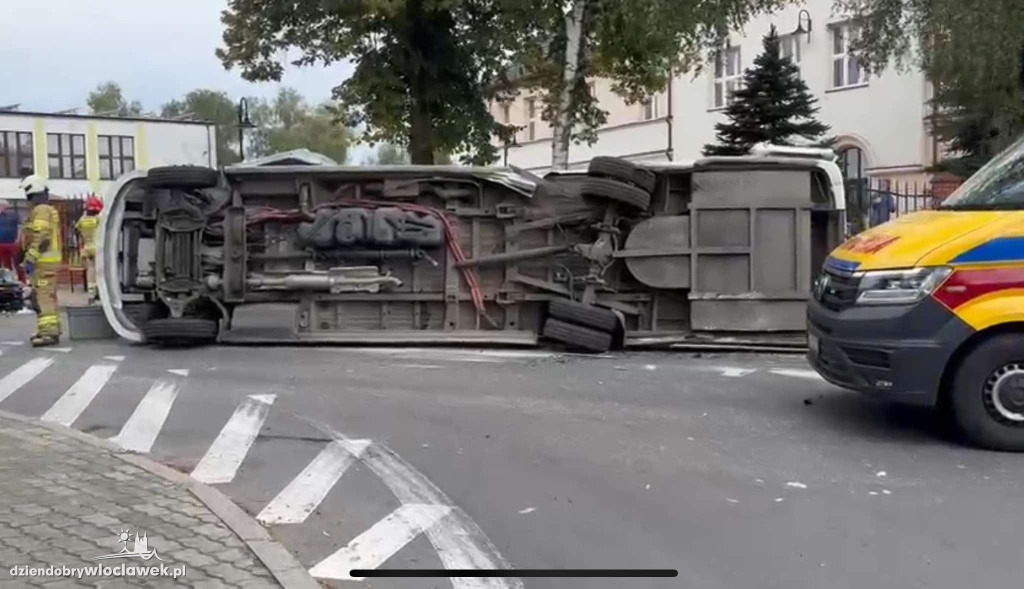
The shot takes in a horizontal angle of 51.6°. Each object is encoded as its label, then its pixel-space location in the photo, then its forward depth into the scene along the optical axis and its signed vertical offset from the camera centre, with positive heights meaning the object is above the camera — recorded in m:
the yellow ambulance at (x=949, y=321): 6.32 -0.45
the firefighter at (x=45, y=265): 11.23 -0.12
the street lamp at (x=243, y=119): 27.78 +3.62
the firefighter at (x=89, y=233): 17.45 +0.34
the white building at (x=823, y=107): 27.69 +4.23
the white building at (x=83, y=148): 53.34 +5.46
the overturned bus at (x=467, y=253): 10.24 -0.03
